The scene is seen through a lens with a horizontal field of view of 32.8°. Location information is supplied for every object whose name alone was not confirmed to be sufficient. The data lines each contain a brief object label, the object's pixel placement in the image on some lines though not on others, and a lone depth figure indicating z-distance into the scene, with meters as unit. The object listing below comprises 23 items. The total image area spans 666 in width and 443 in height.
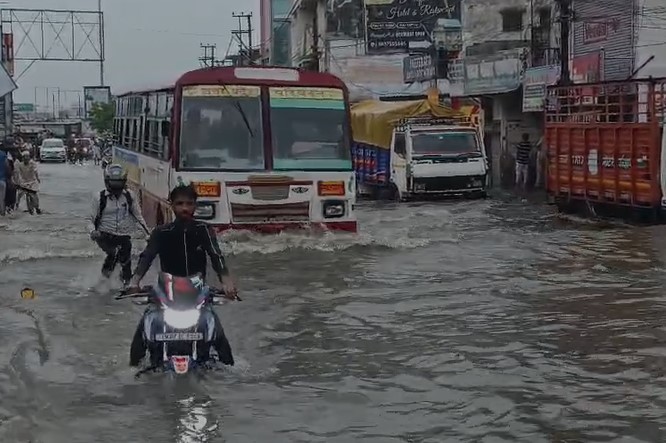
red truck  18.45
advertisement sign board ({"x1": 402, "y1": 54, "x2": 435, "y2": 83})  40.41
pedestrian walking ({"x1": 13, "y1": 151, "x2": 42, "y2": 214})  23.39
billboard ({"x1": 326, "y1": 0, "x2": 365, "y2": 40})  52.28
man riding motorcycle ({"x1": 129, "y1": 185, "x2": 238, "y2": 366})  7.54
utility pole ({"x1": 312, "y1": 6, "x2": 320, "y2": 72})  53.57
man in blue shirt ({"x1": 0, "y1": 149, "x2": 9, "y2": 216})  22.33
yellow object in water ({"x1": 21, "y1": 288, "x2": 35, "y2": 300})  11.02
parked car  69.62
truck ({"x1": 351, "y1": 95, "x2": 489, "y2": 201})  26.95
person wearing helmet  11.23
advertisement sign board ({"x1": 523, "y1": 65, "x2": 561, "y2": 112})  30.16
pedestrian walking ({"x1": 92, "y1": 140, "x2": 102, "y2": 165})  61.82
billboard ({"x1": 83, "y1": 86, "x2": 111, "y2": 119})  96.94
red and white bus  15.02
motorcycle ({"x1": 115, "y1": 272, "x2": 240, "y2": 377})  7.14
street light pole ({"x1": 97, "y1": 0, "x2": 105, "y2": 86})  55.52
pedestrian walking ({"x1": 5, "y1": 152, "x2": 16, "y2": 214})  22.92
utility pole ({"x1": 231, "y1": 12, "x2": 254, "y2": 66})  76.06
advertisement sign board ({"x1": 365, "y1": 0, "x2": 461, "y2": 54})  41.66
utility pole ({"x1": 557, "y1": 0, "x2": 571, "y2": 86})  27.06
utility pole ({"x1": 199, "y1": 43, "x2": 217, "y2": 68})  88.24
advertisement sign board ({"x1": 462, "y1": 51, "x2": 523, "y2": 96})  33.38
